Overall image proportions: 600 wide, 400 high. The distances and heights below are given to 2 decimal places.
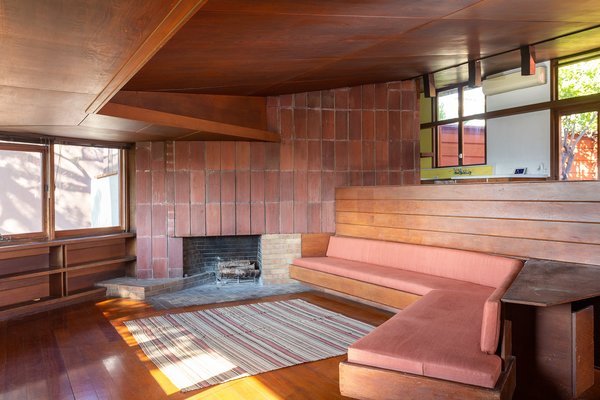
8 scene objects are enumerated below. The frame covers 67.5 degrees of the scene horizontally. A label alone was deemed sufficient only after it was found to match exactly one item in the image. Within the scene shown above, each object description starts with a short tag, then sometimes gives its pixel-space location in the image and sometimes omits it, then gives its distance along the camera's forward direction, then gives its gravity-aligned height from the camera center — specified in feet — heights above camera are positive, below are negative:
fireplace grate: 20.99 -3.45
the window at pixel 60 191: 17.03 +0.40
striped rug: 10.98 -4.13
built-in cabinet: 16.38 -2.73
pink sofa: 7.89 -2.75
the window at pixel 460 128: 31.37 +4.94
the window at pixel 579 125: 24.06 +3.86
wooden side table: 8.75 -2.92
